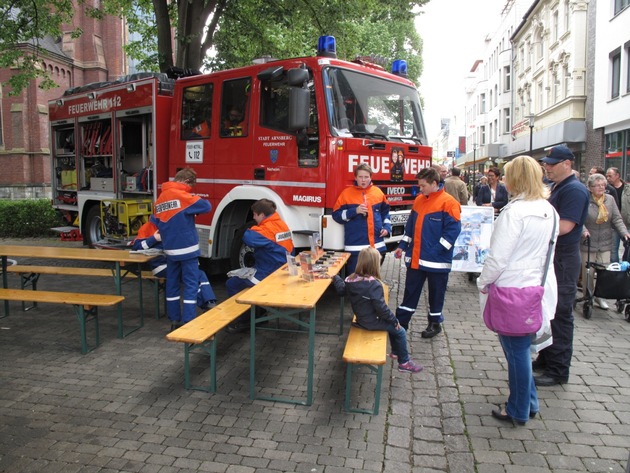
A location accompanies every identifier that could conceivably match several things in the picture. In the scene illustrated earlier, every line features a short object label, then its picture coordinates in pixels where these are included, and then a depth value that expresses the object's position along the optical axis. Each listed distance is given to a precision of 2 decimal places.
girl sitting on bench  4.19
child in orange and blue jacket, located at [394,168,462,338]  5.15
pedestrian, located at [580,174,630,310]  6.51
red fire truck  6.23
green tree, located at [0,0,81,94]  12.62
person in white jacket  3.47
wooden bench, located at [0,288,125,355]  5.14
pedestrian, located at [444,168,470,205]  8.48
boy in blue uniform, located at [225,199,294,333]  5.39
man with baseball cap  4.09
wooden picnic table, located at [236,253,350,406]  3.94
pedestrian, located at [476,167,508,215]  9.01
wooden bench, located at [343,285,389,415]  3.68
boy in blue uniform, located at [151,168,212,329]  5.45
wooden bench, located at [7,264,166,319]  6.41
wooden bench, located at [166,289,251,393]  4.04
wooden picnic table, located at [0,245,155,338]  5.96
